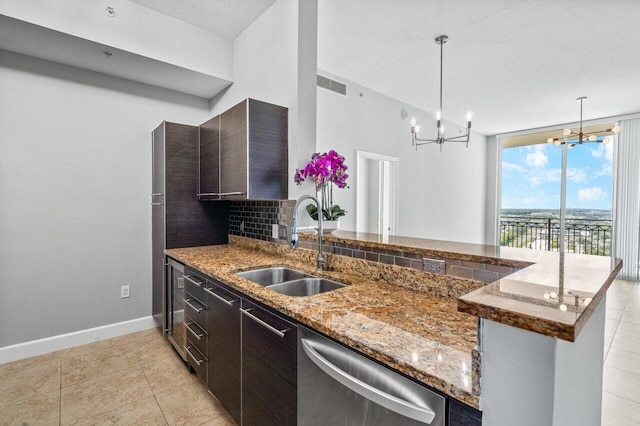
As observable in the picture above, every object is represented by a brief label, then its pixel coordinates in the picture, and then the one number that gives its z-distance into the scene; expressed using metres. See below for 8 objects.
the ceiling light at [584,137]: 4.92
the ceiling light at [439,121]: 3.26
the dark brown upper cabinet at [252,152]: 2.32
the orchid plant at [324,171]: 2.16
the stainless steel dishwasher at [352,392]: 0.83
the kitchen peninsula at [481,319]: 0.65
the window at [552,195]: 6.06
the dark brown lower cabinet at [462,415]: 0.72
